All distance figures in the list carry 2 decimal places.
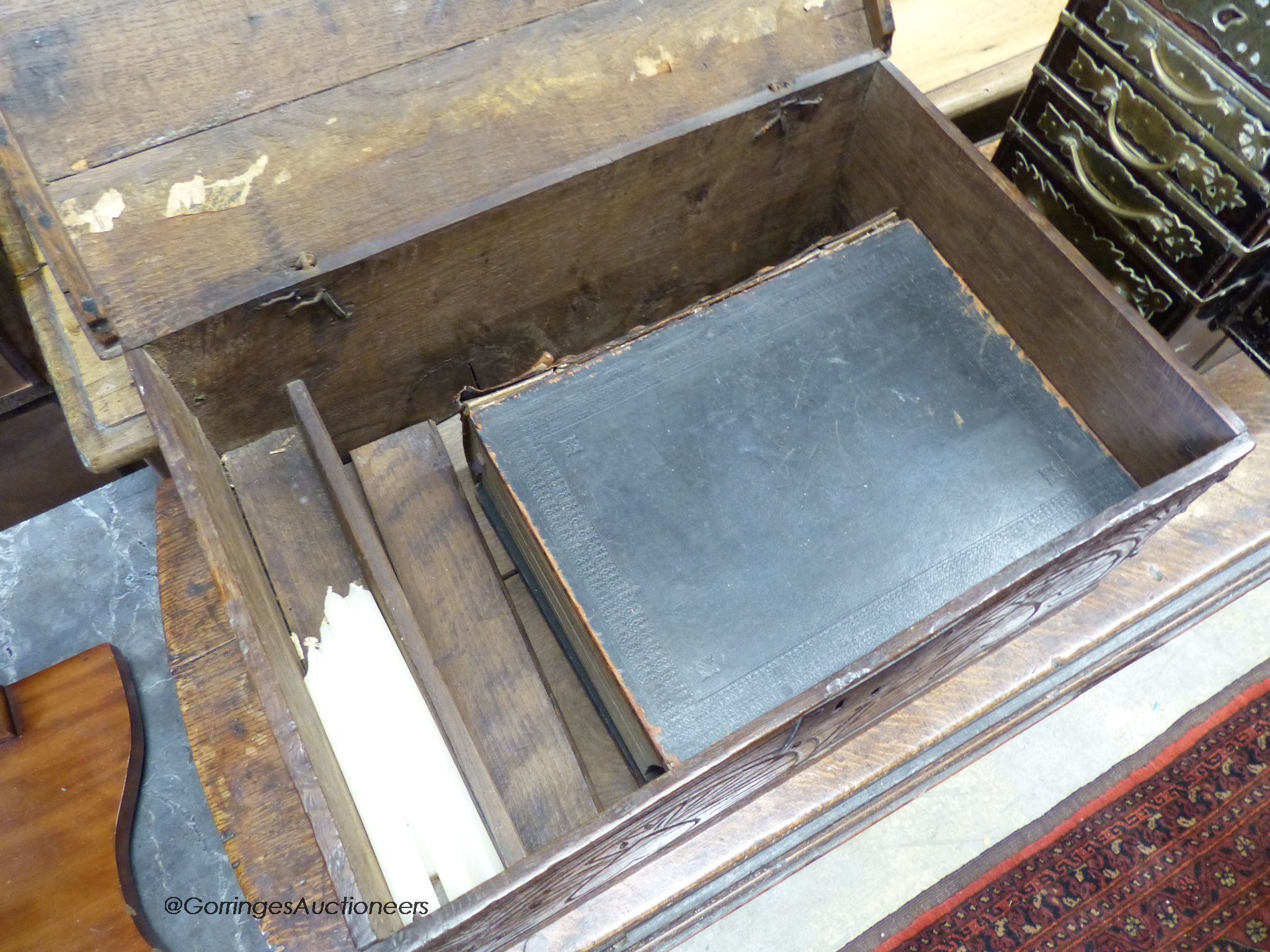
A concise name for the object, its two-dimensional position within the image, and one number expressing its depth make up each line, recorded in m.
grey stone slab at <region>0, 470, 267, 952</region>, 1.02
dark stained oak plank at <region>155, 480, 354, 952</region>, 0.83
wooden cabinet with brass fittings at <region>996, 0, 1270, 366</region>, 0.81
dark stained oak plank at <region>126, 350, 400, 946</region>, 0.64
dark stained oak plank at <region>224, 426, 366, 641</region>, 0.92
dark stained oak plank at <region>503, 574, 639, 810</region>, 0.93
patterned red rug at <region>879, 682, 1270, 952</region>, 1.16
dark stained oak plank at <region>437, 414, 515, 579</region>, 1.01
